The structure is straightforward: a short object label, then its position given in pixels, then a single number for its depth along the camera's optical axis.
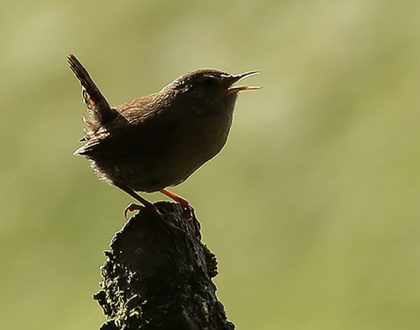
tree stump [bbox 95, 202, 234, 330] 6.13
